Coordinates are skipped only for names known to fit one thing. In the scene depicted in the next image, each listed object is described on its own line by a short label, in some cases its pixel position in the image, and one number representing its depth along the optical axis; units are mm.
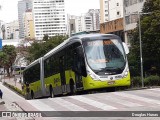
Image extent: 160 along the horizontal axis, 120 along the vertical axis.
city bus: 19531
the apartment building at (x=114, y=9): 95438
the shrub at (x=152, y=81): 36841
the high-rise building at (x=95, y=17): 186625
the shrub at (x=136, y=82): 38688
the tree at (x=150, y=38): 40516
